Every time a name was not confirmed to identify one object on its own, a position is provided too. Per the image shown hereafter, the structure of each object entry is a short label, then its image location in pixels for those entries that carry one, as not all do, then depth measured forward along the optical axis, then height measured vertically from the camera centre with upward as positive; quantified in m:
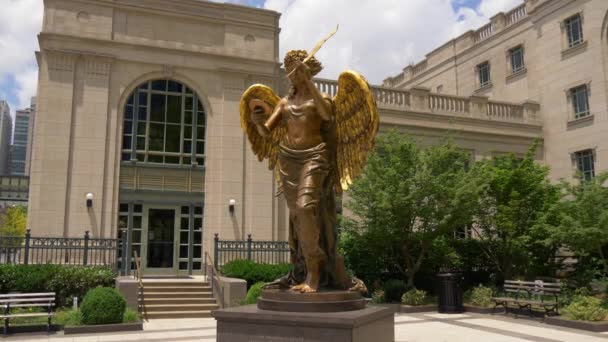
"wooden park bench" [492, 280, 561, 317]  15.32 -1.37
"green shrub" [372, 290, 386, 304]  18.69 -1.56
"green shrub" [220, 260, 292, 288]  18.11 -0.59
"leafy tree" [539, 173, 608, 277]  16.20 +1.08
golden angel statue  7.29 +1.41
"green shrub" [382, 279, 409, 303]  18.75 -1.32
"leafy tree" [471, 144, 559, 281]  19.50 +1.48
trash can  17.16 -1.33
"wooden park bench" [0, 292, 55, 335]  12.49 -1.20
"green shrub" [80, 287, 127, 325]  12.95 -1.29
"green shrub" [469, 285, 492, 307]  17.59 -1.46
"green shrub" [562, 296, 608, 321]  13.66 -1.49
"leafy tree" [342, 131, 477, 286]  18.36 +1.91
